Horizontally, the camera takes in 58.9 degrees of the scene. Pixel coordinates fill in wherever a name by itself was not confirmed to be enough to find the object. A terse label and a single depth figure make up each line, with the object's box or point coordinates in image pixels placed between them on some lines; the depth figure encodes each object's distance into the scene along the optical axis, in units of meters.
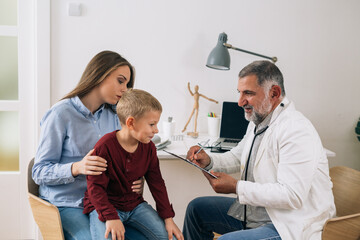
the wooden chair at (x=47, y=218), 1.18
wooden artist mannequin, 2.37
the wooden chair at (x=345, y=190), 1.56
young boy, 1.20
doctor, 1.27
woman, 1.30
